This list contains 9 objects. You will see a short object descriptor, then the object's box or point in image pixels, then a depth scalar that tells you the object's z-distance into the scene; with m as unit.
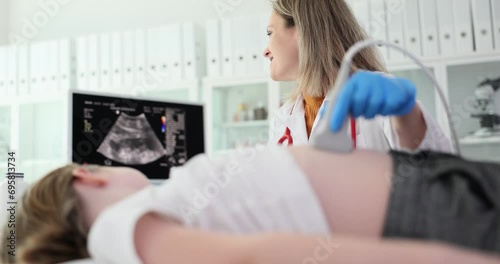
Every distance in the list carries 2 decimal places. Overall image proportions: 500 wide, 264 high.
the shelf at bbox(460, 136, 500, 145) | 2.75
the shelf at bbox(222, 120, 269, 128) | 3.33
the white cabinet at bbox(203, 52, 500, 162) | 2.82
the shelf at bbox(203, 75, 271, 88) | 3.19
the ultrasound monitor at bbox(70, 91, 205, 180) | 2.01
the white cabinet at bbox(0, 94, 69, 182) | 3.79
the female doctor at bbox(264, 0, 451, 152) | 1.63
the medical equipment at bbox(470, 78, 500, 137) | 2.78
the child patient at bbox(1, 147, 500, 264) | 0.73
